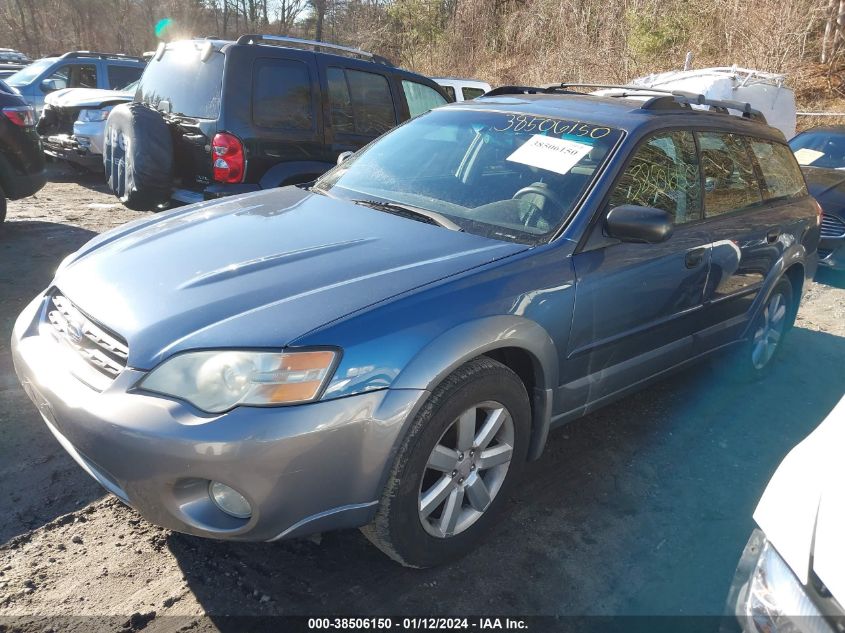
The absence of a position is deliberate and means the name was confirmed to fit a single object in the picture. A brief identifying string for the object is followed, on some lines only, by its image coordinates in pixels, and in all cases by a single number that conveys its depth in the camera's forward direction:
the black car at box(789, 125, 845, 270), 6.98
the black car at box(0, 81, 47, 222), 6.14
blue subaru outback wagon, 1.98
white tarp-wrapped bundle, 10.68
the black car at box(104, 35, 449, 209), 5.16
